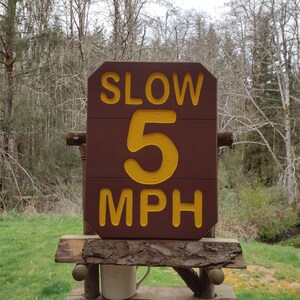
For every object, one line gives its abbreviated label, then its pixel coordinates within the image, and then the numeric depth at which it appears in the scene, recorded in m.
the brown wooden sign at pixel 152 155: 1.54
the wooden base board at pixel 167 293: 1.97
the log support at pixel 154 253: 1.51
